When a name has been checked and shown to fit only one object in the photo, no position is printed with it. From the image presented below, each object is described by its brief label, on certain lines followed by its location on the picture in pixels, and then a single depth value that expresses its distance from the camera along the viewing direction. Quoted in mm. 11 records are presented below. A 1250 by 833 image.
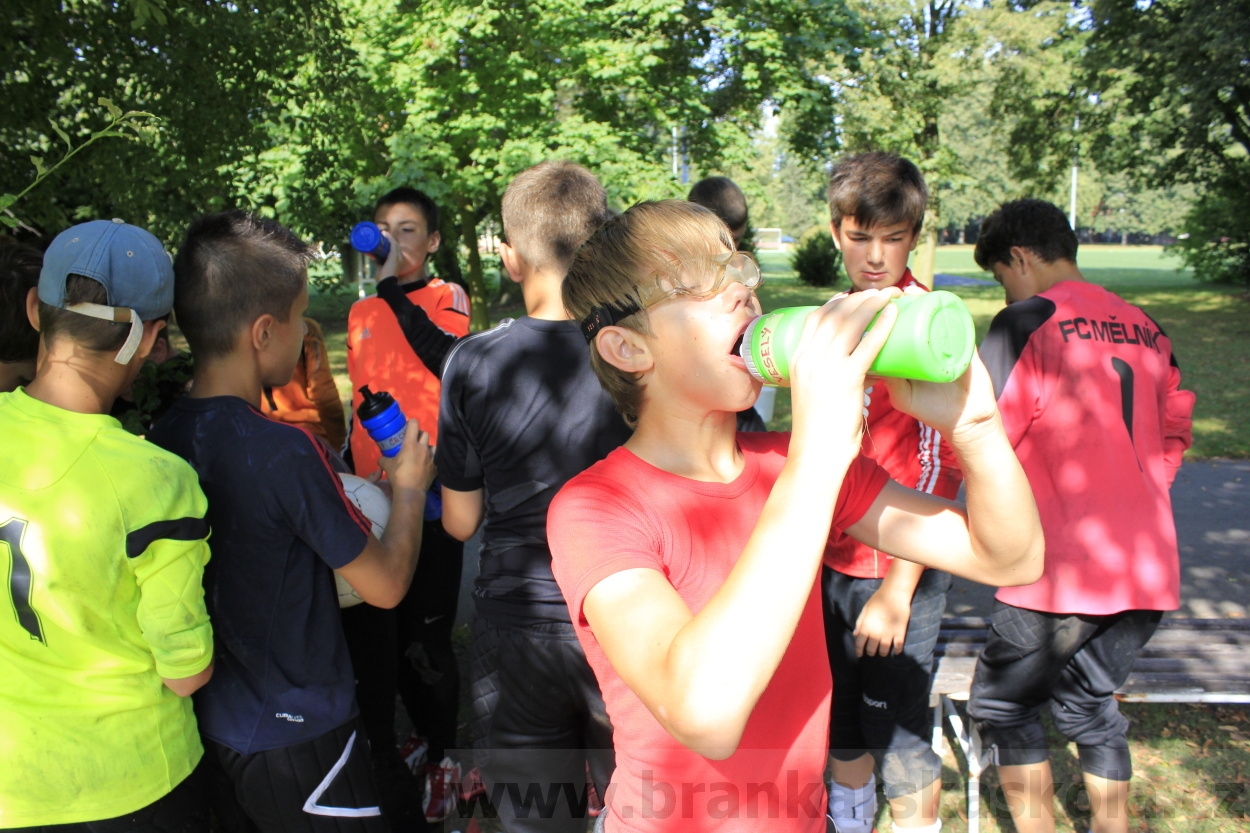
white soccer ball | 2658
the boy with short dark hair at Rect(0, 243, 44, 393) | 2457
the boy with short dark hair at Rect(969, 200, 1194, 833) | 2695
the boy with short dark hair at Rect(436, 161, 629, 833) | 2527
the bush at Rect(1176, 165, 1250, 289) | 22703
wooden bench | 3303
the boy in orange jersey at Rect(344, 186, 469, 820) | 3268
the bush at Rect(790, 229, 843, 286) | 30188
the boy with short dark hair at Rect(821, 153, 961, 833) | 2764
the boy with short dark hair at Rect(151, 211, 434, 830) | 2135
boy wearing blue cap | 1881
